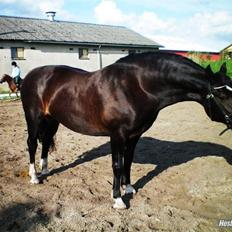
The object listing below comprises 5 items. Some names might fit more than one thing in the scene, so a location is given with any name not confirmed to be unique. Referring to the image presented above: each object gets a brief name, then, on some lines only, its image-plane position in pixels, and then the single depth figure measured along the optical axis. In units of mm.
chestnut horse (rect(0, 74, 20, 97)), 14440
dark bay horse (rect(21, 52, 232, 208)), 3248
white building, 19641
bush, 15660
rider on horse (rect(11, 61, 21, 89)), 14464
